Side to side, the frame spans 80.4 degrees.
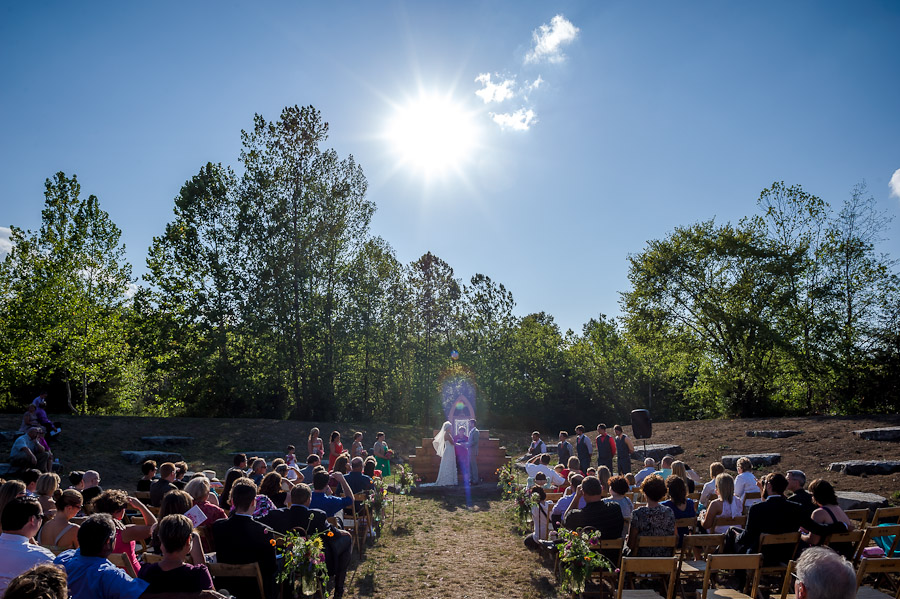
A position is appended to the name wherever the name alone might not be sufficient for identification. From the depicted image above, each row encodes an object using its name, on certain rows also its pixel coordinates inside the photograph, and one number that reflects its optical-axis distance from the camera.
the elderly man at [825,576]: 2.37
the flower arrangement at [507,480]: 11.84
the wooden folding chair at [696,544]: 5.50
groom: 15.48
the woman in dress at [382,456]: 13.59
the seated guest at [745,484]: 7.52
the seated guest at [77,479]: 6.27
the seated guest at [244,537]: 4.72
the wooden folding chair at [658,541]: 5.21
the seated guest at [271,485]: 6.30
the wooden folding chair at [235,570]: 4.48
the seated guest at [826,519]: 5.08
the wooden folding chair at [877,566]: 4.30
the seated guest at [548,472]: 9.91
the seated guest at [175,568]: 3.33
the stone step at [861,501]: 8.50
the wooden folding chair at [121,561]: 4.45
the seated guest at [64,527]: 4.68
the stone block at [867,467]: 11.38
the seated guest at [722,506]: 6.53
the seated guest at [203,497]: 5.87
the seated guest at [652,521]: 5.53
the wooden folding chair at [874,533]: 5.15
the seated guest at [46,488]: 5.67
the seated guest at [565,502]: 7.08
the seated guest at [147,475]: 7.63
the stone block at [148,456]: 15.61
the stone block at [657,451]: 16.16
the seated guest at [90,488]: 5.87
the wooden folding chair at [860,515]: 6.18
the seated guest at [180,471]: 8.07
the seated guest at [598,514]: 5.65
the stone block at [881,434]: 13.98
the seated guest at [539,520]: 8.20
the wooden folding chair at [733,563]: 4.32
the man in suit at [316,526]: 5.46
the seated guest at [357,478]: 9.03
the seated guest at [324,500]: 6.34
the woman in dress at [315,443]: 12.16
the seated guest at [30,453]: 11.63
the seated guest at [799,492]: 5.57
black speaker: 15.19
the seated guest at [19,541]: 3.48
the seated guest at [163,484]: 6.71
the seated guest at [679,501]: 6.20
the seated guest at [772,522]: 5.42
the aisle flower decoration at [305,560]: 4.84
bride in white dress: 15.00
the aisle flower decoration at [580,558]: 5.11
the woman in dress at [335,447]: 12.33
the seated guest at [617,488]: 6.11
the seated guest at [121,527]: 4.47
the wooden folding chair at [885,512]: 6.21
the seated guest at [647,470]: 9.27
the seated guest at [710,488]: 7.73
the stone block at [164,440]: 17.55
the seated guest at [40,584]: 2.09
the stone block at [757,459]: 13.55
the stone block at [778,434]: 16.31
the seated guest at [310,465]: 9.05
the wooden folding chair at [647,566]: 4.41
